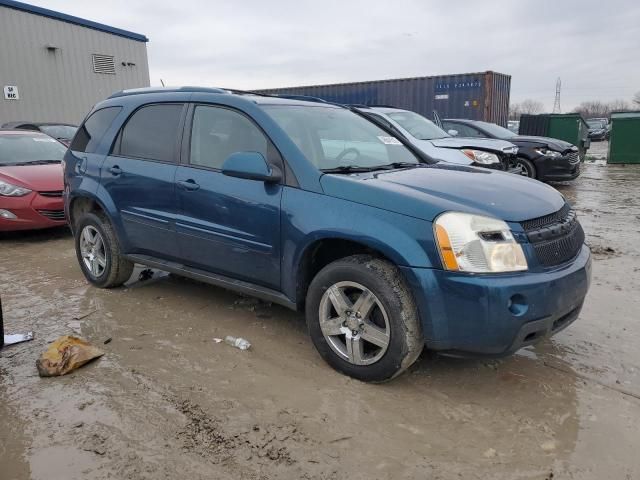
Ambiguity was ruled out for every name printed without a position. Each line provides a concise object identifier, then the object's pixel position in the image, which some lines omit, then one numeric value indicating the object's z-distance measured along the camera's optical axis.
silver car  7.57
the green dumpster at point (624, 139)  16.47
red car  6.57
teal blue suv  2.66
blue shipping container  16.95
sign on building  16.56
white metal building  16.56
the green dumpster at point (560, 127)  17.47
